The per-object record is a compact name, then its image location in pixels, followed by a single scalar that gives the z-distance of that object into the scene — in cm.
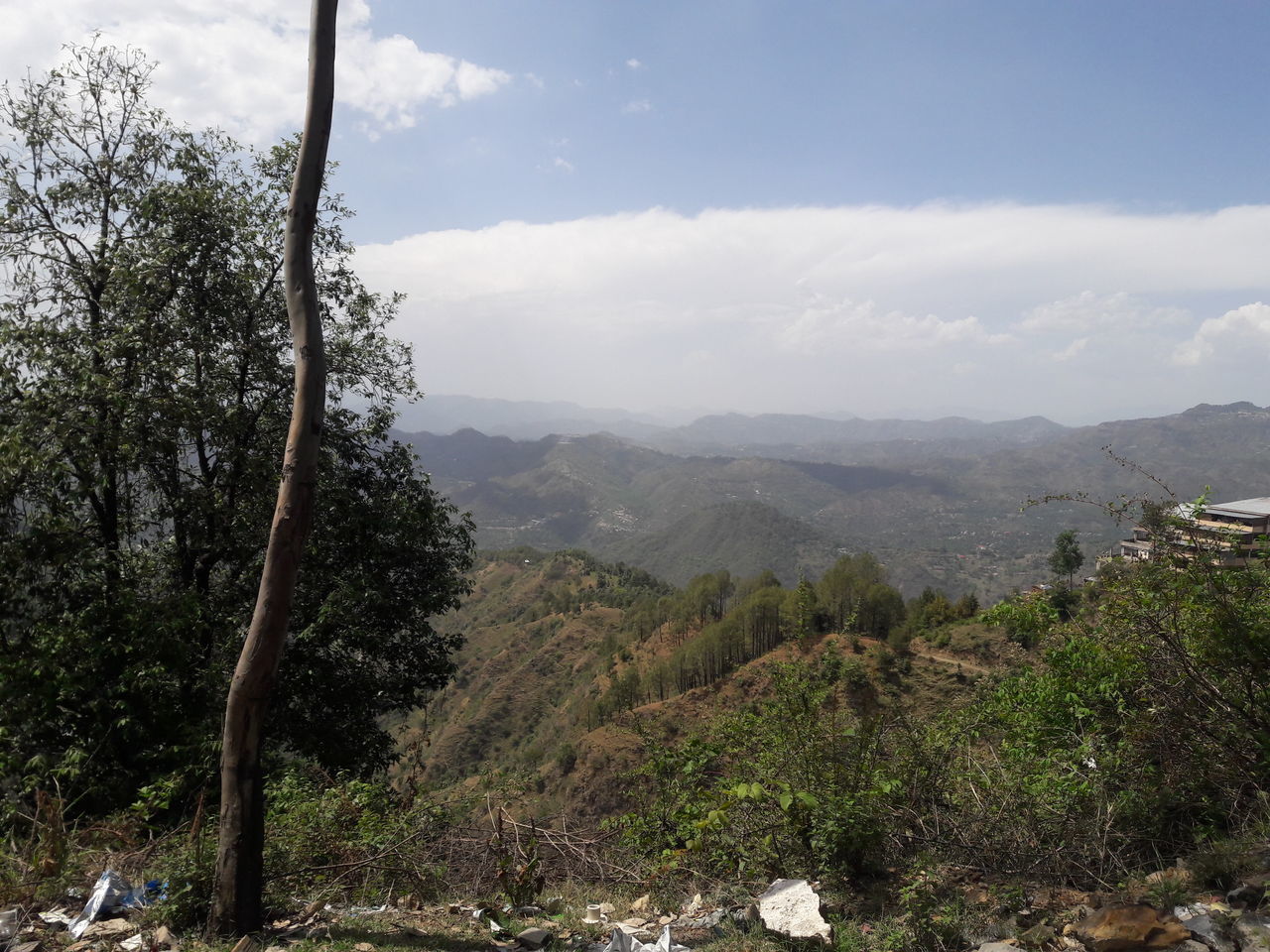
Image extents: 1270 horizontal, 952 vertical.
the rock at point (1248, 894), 314
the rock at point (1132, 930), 292
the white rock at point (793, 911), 356
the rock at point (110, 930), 365
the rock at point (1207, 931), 287
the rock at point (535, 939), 376
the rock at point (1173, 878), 344
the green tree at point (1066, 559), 3928
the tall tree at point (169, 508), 659
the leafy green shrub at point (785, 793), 440
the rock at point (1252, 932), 278
